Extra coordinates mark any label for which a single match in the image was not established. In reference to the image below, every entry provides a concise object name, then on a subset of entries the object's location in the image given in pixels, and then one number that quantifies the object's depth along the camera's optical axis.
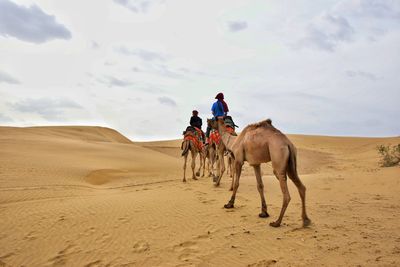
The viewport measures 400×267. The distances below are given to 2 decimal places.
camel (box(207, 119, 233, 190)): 12.94
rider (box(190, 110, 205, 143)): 16.95
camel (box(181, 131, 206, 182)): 15.16
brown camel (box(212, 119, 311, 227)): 7.20
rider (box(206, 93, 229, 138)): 13.43
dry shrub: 19.38
